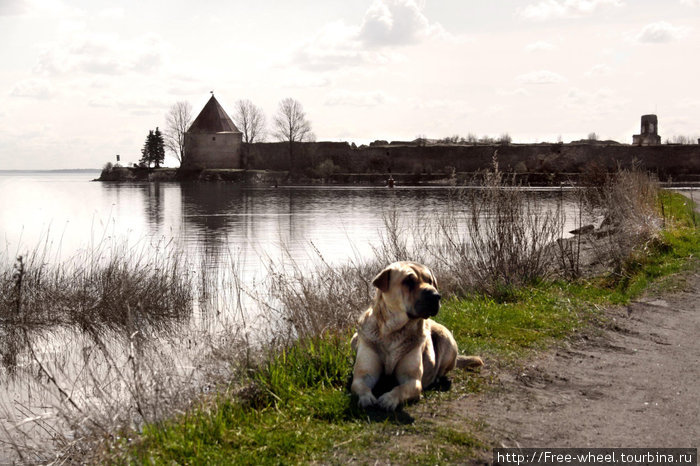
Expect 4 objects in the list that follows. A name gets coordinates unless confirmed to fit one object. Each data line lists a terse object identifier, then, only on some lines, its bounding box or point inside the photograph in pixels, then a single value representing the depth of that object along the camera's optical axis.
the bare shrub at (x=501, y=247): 9.72
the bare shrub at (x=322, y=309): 6.92
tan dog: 4.52
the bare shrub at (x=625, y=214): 11.87
